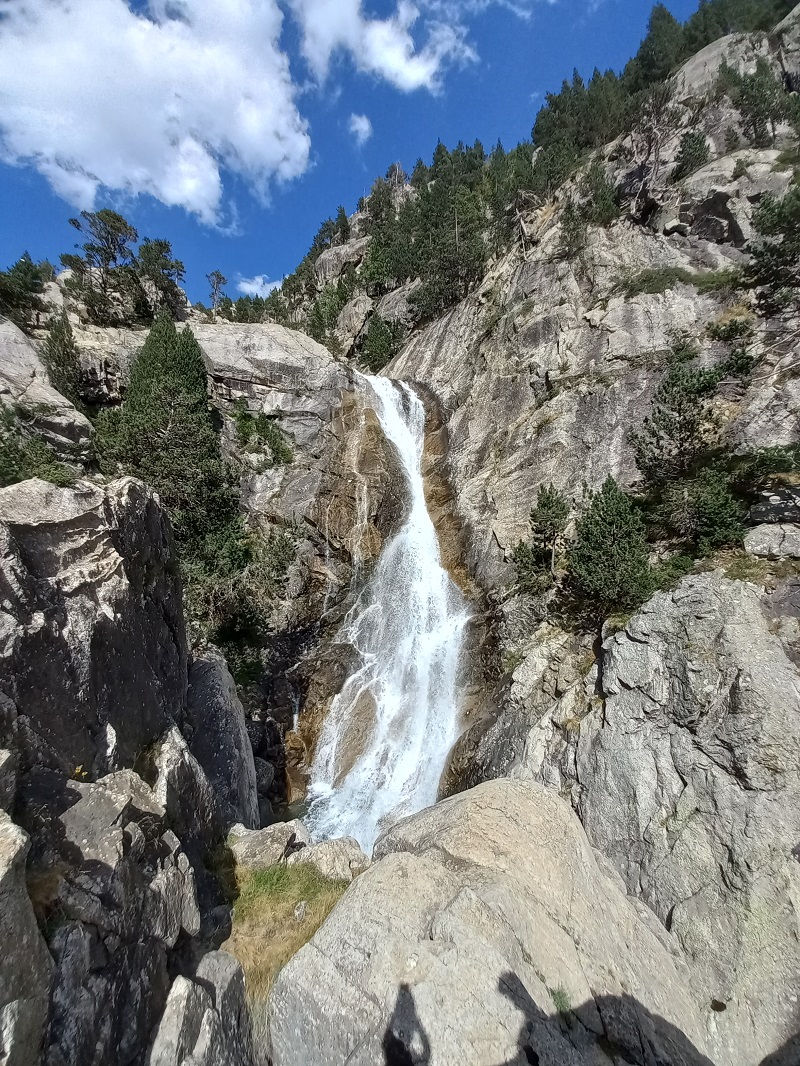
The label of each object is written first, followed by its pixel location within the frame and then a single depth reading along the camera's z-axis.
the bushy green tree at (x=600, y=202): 30.78
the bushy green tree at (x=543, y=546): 18.20
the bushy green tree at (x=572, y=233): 30.55
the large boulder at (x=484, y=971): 5.37
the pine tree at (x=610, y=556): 14.00
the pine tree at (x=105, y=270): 32.94
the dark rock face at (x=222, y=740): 11.51
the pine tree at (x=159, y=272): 38.16
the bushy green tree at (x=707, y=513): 13.61
